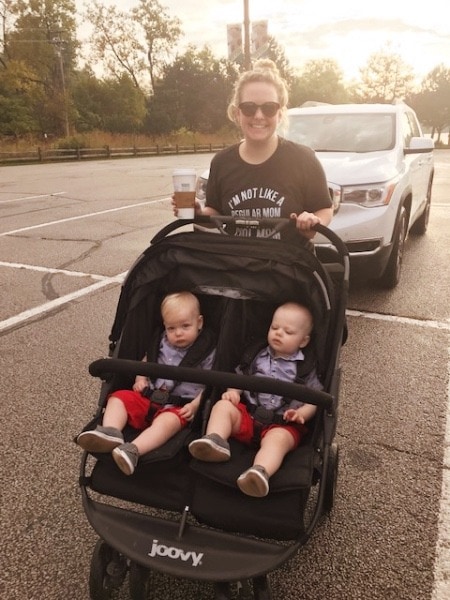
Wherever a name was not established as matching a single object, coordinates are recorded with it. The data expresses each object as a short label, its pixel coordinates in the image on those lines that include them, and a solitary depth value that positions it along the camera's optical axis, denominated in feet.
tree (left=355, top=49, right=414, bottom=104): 244.42
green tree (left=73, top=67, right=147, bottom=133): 151.53
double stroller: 6.12
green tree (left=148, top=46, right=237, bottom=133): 169.68
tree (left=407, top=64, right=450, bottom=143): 231.71
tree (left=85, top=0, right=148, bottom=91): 170.30
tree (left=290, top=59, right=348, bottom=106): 270.61
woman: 9.38
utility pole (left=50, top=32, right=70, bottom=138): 132.62
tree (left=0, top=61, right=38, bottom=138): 124.36
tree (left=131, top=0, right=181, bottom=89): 175.01
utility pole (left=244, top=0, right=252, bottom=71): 62.12
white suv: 16.24
